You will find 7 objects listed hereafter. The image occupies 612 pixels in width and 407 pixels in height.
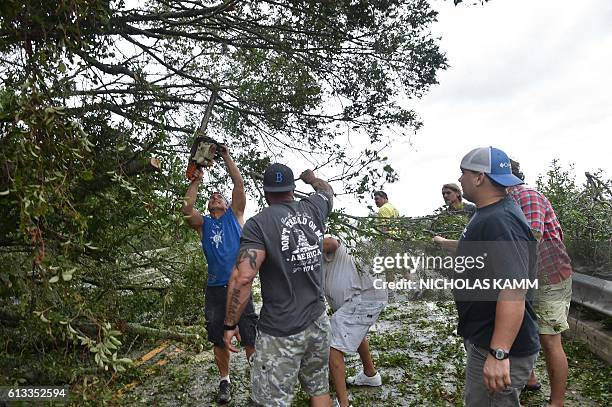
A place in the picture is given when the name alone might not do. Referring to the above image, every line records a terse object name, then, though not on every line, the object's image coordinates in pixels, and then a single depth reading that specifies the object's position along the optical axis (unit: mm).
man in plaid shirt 3955
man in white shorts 4438
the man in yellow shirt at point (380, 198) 4891
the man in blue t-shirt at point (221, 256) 4883
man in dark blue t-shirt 2668
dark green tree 3194
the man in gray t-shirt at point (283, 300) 3400
